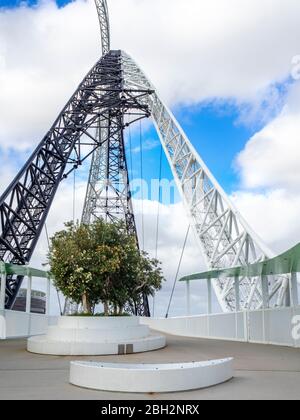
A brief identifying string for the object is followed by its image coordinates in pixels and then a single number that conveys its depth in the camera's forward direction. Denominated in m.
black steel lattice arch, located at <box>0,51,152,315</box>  19.69
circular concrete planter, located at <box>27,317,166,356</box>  12.67
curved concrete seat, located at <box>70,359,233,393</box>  6.46
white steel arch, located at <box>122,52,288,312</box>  20.97
